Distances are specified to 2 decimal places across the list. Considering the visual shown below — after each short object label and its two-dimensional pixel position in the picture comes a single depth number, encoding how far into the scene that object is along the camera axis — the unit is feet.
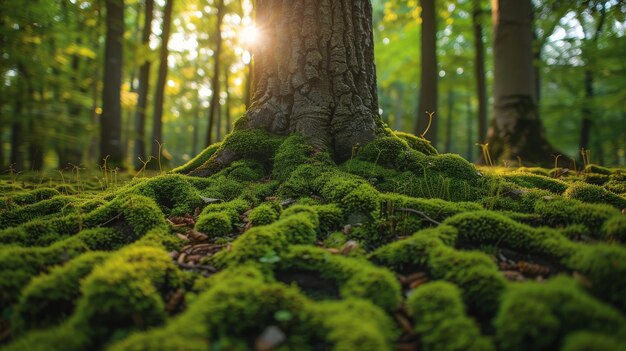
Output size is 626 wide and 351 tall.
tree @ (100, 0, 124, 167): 25.17
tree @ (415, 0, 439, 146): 23.88
